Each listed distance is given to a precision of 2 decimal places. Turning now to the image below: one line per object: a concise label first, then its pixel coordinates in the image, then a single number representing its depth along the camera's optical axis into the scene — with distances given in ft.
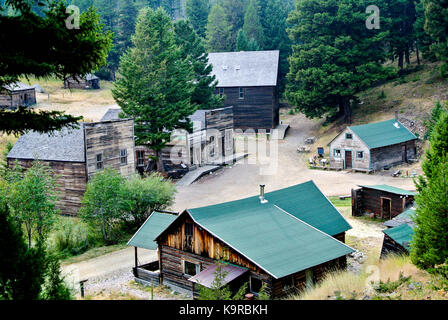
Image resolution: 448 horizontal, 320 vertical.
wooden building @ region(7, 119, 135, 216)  112.68
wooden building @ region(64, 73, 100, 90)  257.14
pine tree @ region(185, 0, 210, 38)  305.12
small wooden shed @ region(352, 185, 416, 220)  102.06
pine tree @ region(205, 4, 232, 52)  276.41
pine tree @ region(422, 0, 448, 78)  163.32
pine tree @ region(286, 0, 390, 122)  177.17
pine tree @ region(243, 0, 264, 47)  275.39
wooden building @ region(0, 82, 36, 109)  193.70
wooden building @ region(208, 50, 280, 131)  201.67
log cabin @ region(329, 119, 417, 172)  145.69
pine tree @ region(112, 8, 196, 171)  136.05
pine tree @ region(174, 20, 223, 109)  174.40
